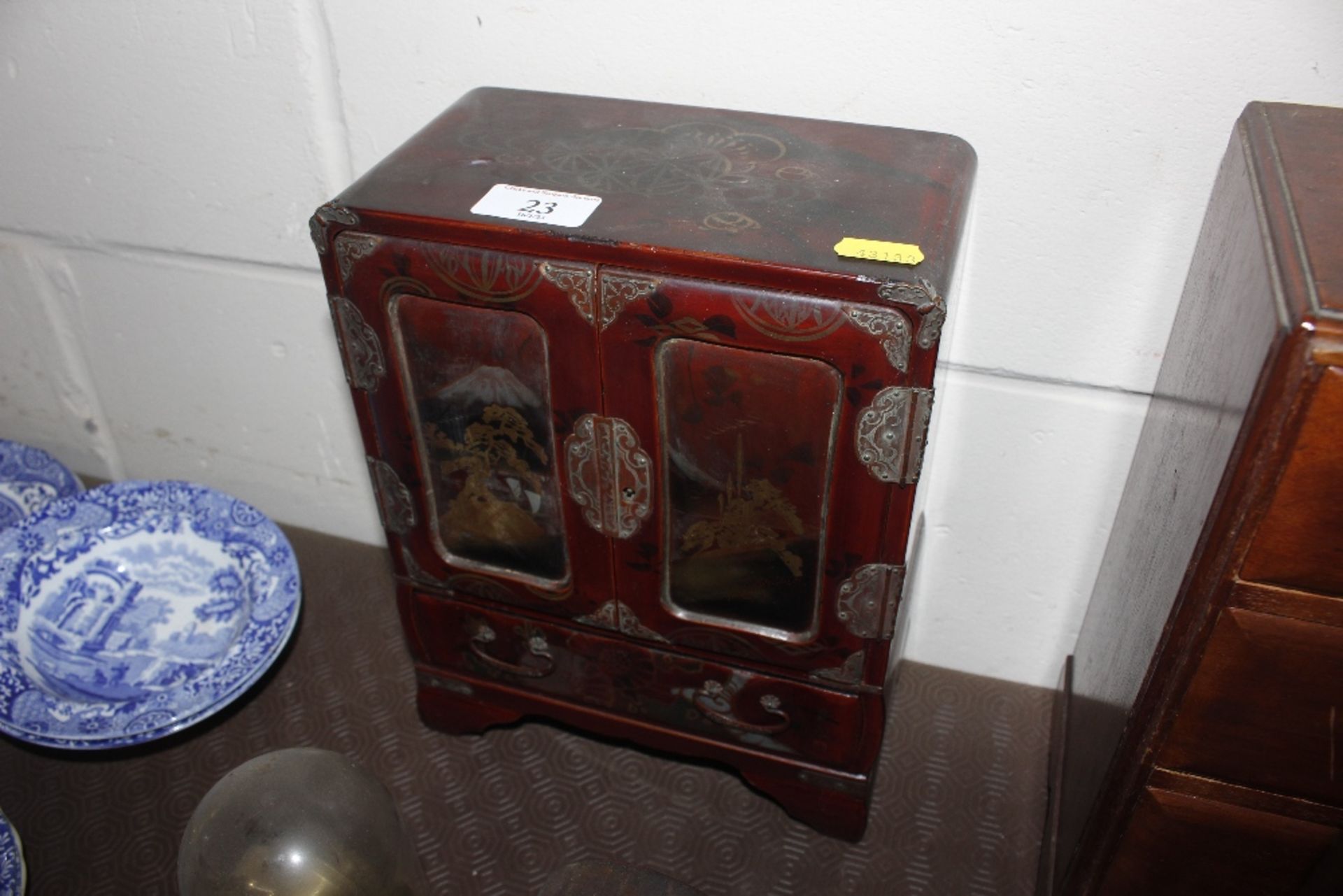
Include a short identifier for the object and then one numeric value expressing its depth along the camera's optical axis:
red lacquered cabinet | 0.96
